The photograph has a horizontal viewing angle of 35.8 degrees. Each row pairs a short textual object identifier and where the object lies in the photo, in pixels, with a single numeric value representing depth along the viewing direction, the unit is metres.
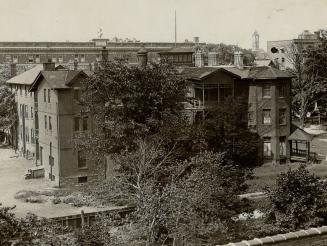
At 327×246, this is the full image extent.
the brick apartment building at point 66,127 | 45.62
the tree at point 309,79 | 63.50
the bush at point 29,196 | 40.75
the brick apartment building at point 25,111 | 58.09
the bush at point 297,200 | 23.14
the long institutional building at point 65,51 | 92.50
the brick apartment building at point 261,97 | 49.47
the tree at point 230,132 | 45.22
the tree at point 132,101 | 38.25
